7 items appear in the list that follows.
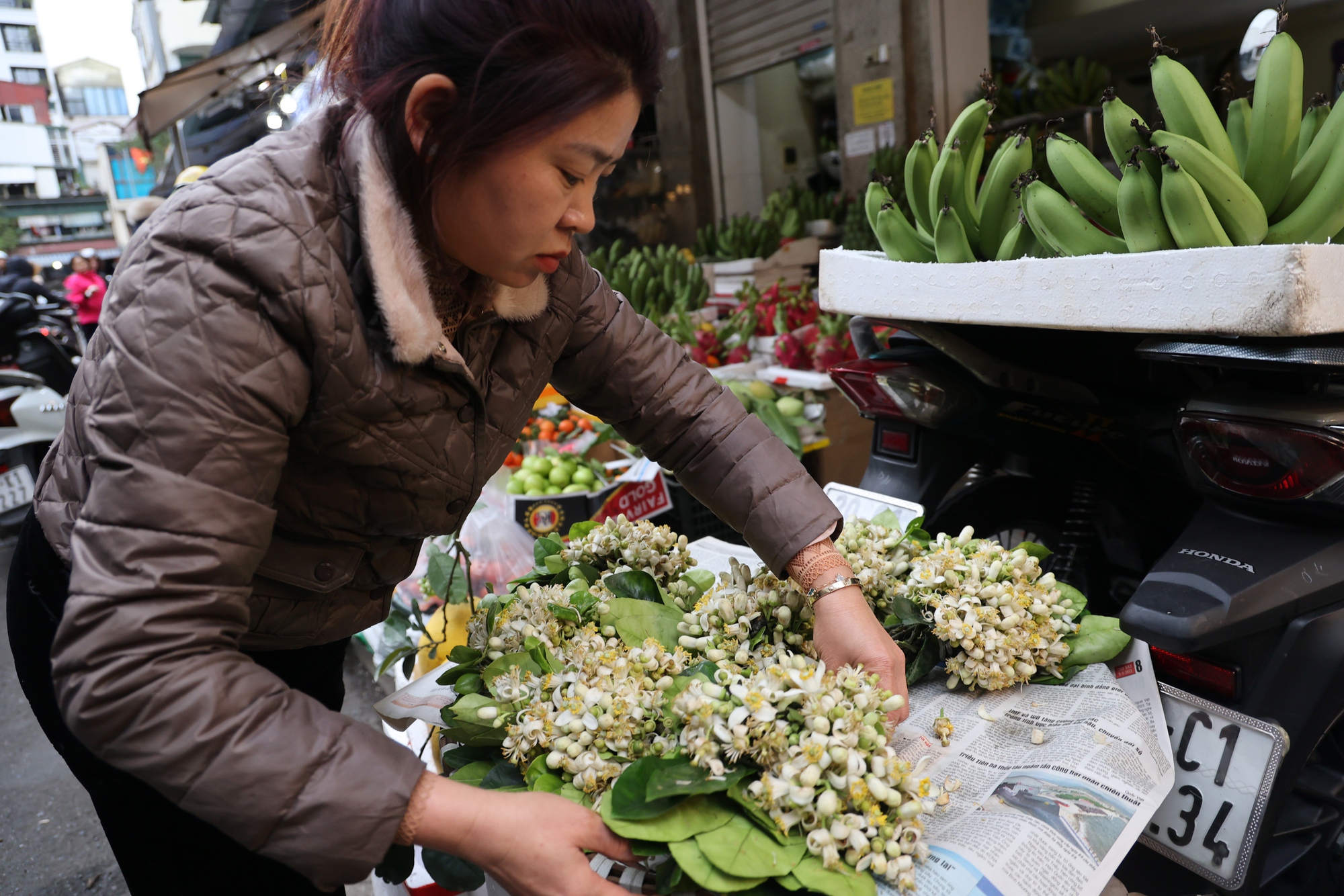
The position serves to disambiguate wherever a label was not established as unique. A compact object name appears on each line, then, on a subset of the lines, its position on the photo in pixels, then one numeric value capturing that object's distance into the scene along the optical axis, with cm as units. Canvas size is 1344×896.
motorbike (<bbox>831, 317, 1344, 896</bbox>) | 127
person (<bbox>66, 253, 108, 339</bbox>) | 944
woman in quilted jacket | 79
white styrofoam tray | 117
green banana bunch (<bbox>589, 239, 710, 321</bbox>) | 475
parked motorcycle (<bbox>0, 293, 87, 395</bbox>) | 515
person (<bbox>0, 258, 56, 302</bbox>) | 765
